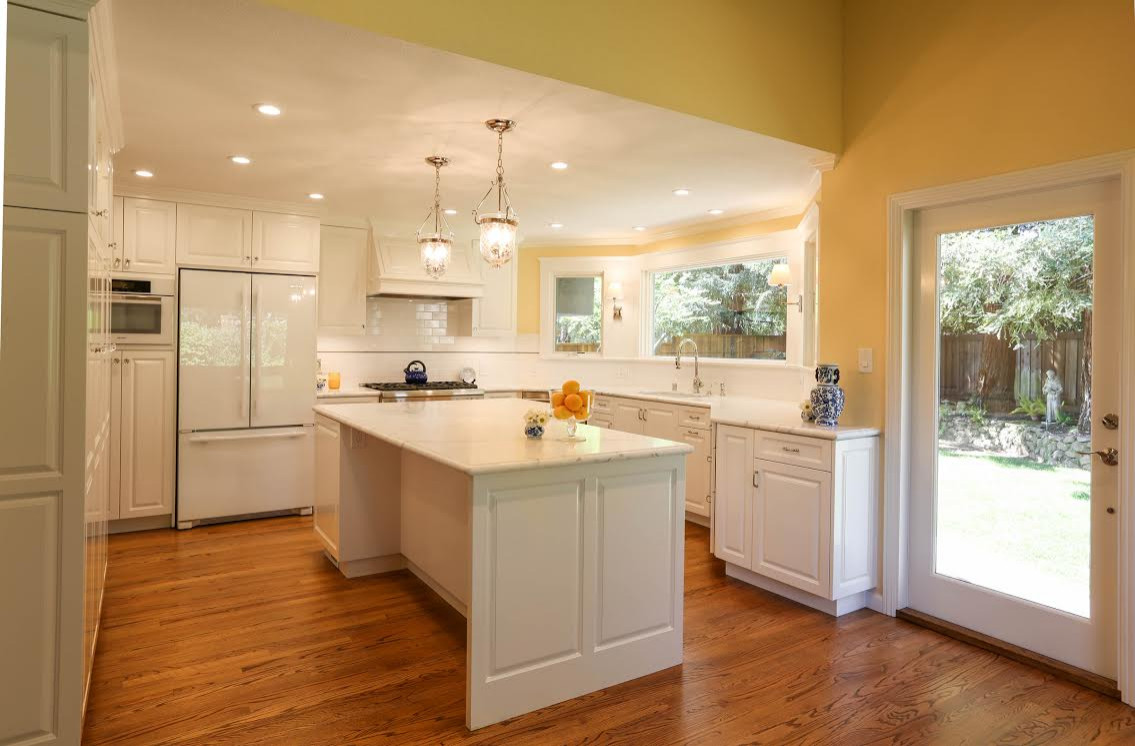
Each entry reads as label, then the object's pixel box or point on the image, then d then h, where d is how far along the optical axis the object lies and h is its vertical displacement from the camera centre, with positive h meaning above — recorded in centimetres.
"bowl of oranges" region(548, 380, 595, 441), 298 -13
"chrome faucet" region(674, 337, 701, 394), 579 +11
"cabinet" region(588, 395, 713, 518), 494 -40
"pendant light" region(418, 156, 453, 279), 381 +66
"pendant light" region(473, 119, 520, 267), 326 +63
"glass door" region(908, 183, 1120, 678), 283 -19
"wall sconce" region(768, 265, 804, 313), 508 +70
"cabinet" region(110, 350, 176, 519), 468 -42
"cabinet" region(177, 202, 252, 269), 489 +94
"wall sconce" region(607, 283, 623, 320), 657 +69
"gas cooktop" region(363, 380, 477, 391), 590 -11
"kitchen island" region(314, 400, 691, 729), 249 -69
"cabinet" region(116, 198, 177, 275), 472 +90
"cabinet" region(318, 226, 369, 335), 572 +74
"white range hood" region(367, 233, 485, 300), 580 +82
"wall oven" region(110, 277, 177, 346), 466 +39
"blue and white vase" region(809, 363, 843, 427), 362 -11
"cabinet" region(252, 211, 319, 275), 515 +95
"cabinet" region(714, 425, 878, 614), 344 -70
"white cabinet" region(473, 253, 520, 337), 654 +63
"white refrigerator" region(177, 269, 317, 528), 489 -16
